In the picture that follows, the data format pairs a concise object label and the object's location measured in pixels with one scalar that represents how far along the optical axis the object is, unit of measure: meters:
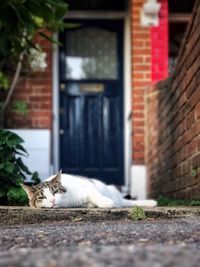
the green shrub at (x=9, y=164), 4.78
